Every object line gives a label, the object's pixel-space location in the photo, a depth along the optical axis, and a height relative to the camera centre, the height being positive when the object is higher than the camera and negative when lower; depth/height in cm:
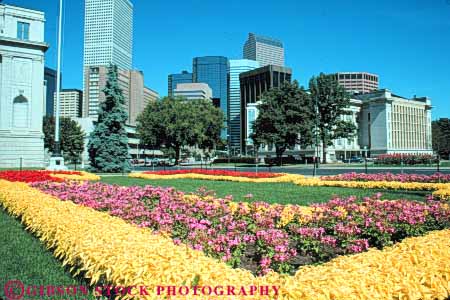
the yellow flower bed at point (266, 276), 311 -106
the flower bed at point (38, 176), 1555 -77
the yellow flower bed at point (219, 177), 1958 -102
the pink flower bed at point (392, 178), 1600 -82
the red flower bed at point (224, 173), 2150 -83
